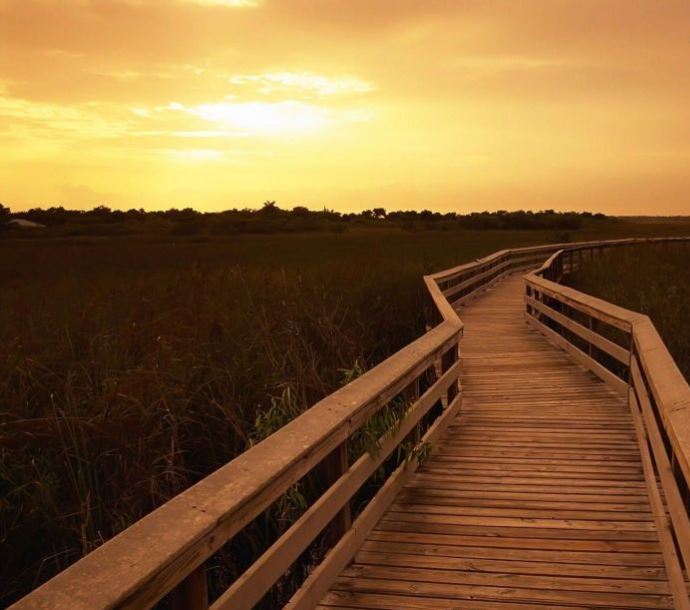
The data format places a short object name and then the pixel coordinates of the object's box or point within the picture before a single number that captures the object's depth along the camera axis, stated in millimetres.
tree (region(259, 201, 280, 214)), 94075
